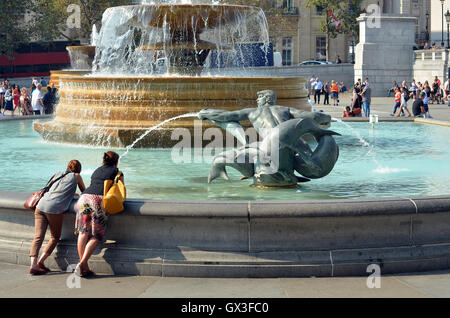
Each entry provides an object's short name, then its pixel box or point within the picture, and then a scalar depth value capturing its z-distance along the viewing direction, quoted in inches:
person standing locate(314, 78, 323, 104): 1524.4
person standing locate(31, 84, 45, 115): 1065.7
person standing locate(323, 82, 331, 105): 1496.7
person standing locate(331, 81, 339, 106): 1441.9
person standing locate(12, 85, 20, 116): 1214.3
